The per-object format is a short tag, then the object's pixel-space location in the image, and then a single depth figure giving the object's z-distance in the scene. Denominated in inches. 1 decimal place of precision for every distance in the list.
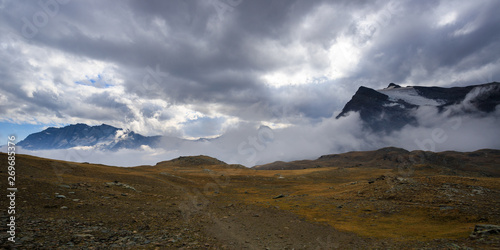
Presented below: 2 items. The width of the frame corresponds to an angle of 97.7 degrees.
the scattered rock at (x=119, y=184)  1027.1
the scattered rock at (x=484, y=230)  411.9
